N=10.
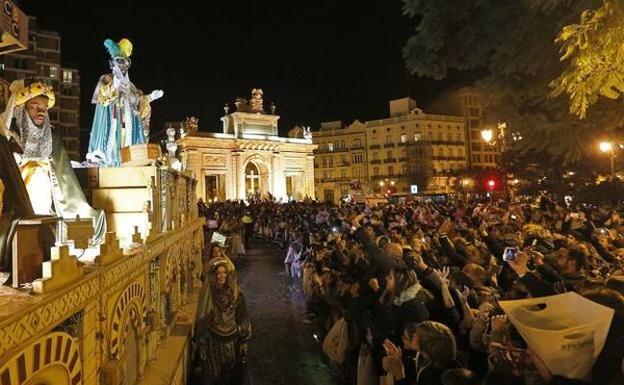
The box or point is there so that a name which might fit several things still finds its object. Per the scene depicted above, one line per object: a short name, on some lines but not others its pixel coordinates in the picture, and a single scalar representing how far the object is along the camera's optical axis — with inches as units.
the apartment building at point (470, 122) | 2807.6
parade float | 87.5
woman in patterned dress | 222.8
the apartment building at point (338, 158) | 2861.7
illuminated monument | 2070.6
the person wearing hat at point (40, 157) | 159.2
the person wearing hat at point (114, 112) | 279.9
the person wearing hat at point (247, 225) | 884.6
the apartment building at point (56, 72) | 1987.0
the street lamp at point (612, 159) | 658.1
